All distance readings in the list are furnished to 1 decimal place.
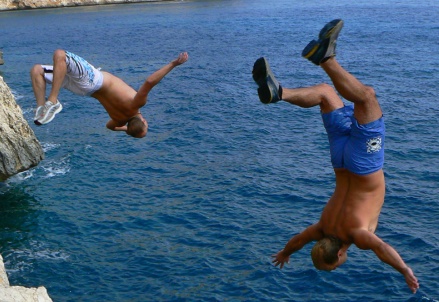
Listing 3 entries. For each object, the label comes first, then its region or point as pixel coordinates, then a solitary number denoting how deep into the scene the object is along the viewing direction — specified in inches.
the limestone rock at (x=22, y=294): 518.0
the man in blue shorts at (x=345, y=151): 384.5
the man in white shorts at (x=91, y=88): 478.6
